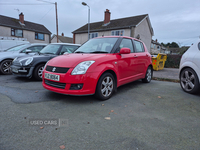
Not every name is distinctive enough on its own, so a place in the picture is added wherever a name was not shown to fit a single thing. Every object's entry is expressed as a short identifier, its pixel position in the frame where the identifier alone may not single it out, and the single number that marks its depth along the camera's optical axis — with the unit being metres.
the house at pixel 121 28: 22.72
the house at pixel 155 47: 35.75
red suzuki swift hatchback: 3.26
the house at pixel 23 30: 24.99
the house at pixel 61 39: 47.73
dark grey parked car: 5.31
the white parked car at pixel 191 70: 4.17
